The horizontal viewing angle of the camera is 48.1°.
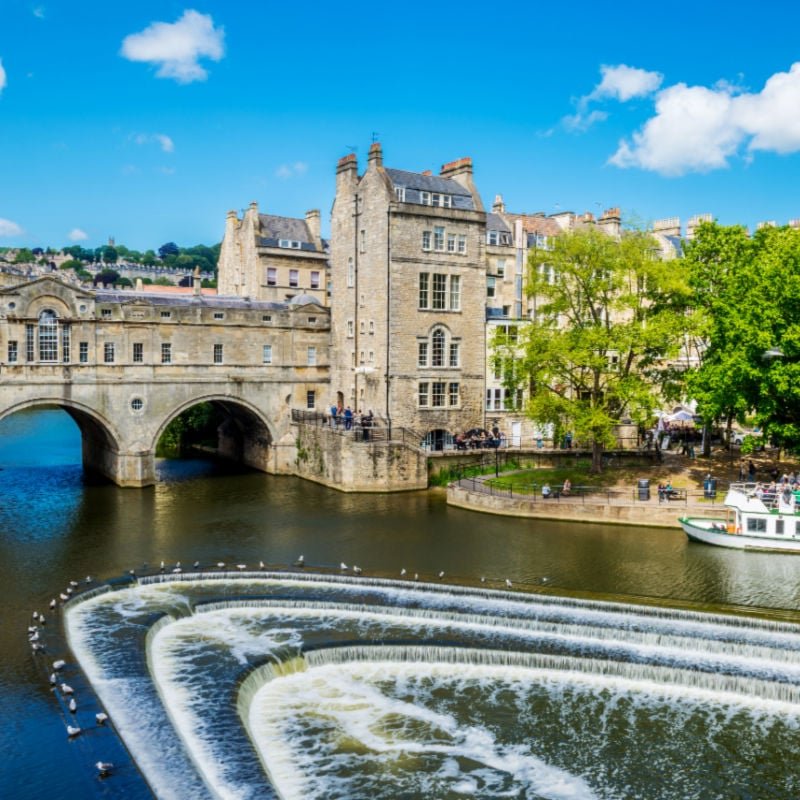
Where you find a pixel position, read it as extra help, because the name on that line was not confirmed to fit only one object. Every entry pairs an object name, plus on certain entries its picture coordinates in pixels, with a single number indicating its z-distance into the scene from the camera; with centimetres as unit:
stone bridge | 4844
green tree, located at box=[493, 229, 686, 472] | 4484
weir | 1923
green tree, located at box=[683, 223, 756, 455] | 4147
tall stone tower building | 5350
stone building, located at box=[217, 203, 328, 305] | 6838
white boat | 3622
